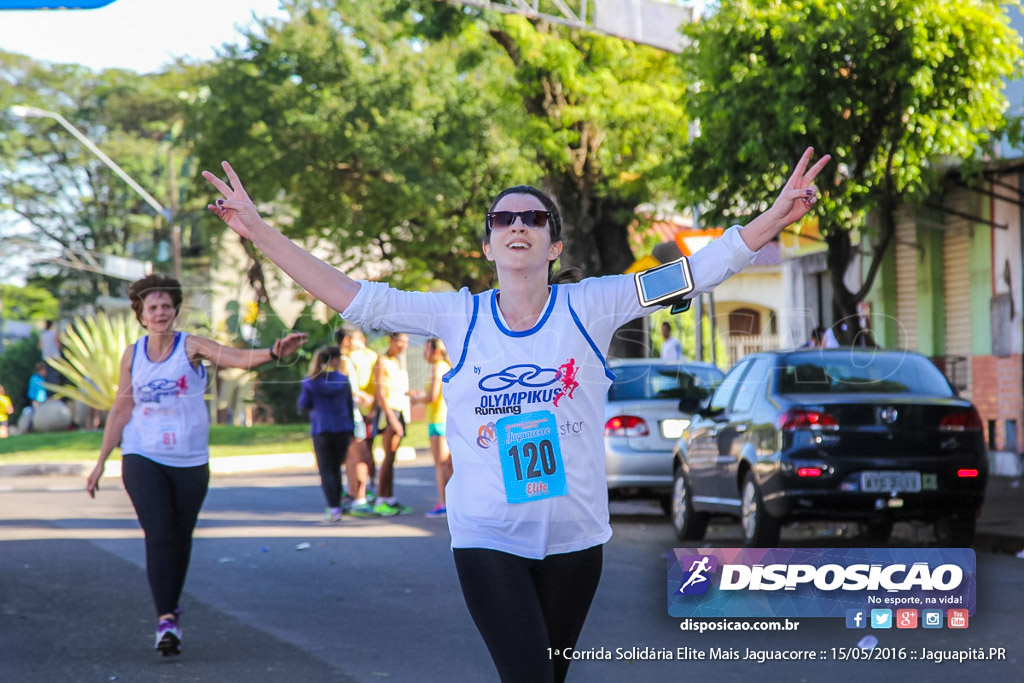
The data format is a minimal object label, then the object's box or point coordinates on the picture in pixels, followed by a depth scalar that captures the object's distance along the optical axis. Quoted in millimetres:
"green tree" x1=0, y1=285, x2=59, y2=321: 52031
